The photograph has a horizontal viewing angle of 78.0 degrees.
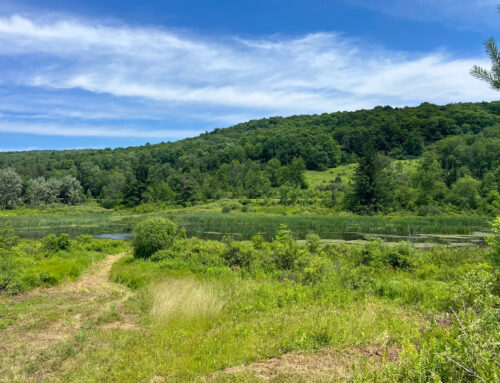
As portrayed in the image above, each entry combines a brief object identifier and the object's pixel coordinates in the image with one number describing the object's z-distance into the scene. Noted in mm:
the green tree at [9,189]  90312
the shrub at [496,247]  7229
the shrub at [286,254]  15633
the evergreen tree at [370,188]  65500
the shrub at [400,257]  15641
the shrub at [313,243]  18578
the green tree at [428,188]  65062
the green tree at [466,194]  60719
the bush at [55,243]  21812
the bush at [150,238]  19328
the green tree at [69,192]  103631
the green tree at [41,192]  96250
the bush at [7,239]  19028
